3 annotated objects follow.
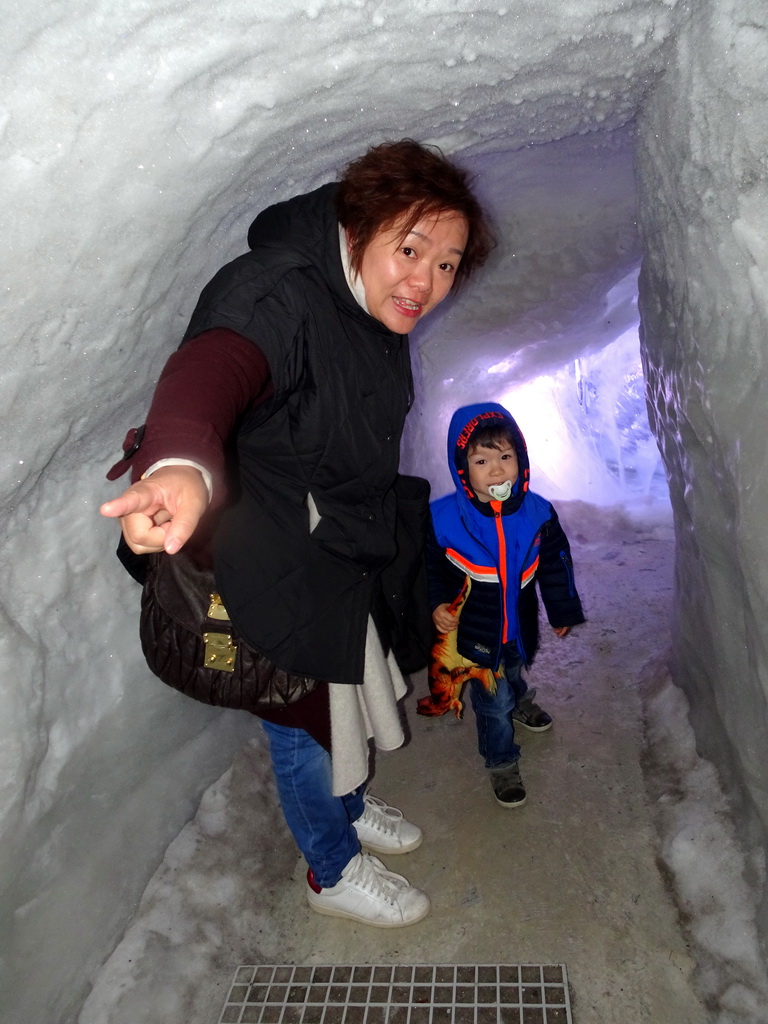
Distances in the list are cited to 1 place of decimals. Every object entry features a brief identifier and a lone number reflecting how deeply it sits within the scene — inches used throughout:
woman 44.8
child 85.0
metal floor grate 65.1
